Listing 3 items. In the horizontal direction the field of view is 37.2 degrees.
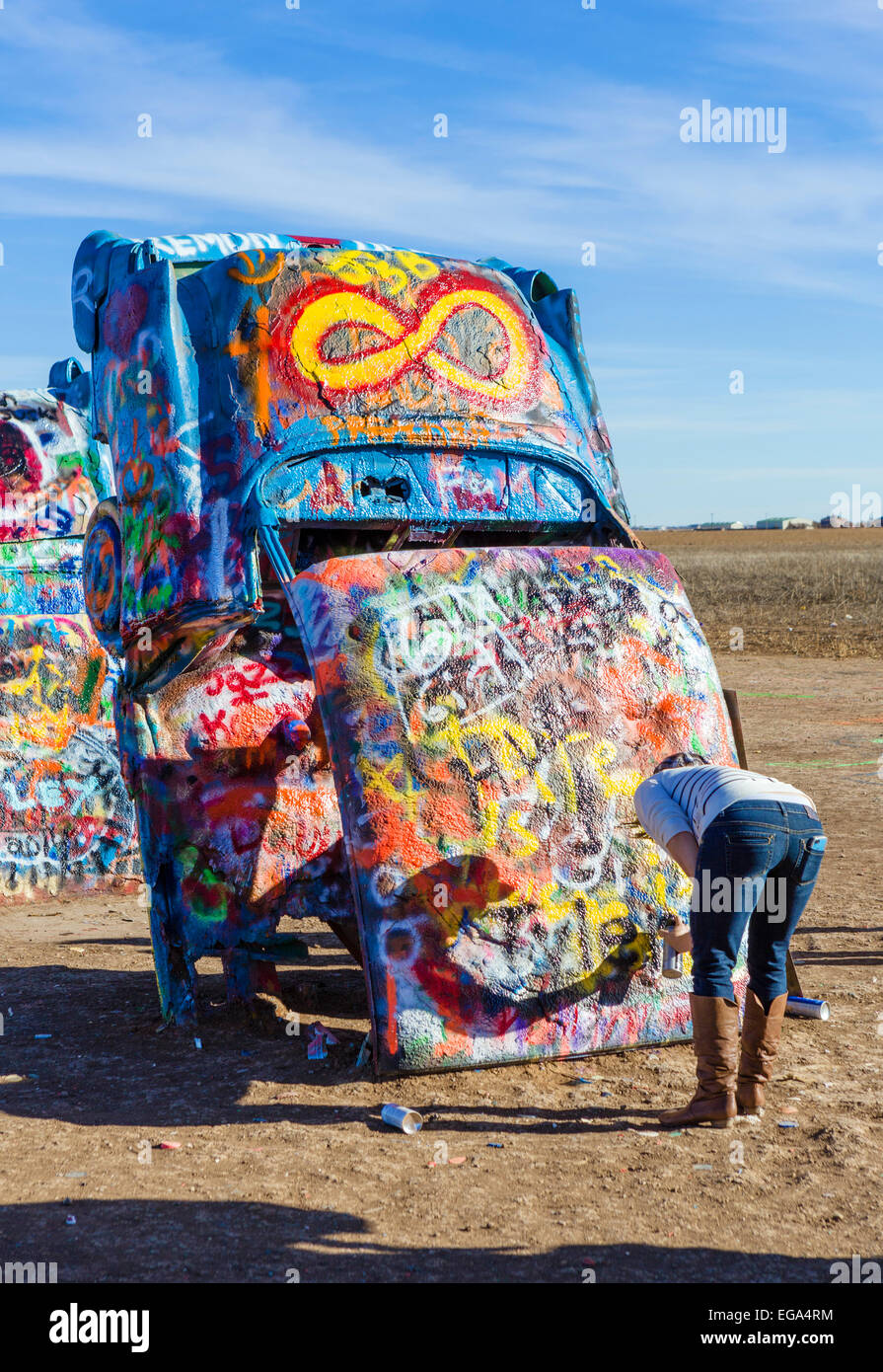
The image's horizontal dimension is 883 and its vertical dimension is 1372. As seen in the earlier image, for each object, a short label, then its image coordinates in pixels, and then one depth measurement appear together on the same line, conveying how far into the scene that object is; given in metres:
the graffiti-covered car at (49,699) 8.96
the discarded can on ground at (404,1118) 4.86
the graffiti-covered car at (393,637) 5.37
